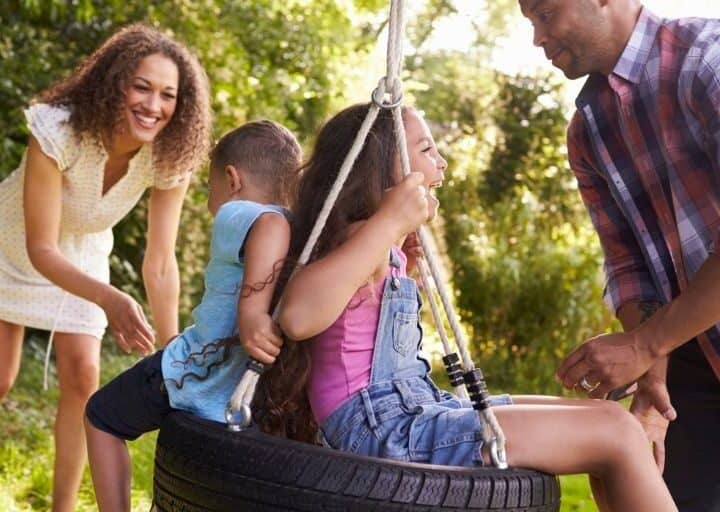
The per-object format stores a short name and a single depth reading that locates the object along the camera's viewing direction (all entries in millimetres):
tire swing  1857
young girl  1991
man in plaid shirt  2324
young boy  2195
